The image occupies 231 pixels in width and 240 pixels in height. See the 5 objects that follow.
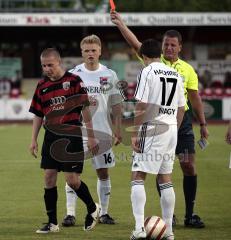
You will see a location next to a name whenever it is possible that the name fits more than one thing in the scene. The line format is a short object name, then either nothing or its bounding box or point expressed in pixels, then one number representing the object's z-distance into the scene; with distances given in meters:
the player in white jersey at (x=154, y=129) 16.95
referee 19.47
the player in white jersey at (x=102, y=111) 20.42
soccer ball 17.06
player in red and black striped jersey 18.37
